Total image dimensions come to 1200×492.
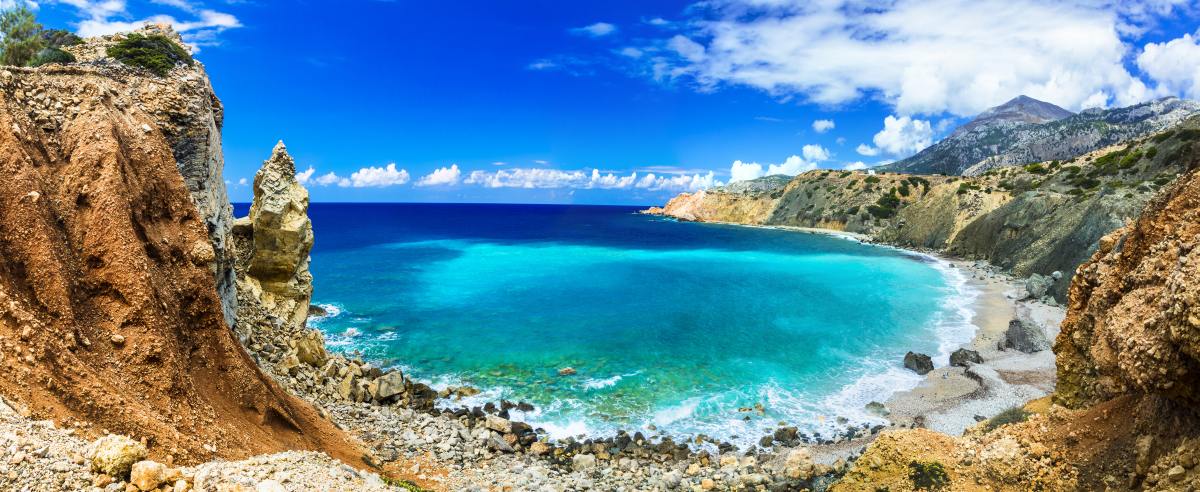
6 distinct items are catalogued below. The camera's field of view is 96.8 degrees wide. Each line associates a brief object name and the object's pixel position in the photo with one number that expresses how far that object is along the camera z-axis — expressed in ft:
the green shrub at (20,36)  81.61
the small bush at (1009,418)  45.78
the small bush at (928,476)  36.24
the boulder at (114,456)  22.63
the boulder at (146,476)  22.58
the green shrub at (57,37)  82.48
